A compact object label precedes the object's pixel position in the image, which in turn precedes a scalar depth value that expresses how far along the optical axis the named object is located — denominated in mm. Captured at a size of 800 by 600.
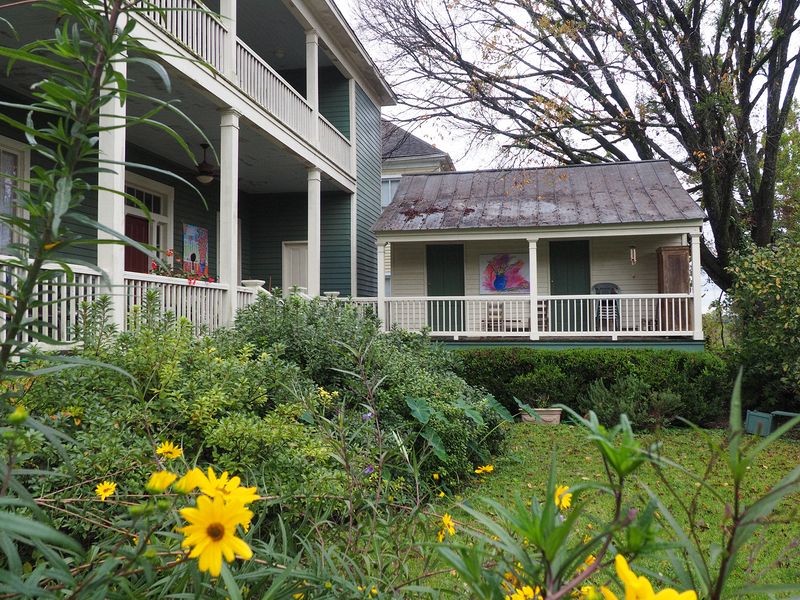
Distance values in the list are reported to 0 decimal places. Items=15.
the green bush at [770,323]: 8984
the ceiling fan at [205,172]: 9383
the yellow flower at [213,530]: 750
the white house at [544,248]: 12594
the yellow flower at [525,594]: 1002
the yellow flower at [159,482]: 727
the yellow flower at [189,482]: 764
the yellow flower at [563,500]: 1054
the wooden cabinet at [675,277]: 12656
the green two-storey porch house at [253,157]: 7723
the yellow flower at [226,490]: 821
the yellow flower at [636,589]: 674
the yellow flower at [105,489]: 1487
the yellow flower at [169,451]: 1569
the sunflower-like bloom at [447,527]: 1559
